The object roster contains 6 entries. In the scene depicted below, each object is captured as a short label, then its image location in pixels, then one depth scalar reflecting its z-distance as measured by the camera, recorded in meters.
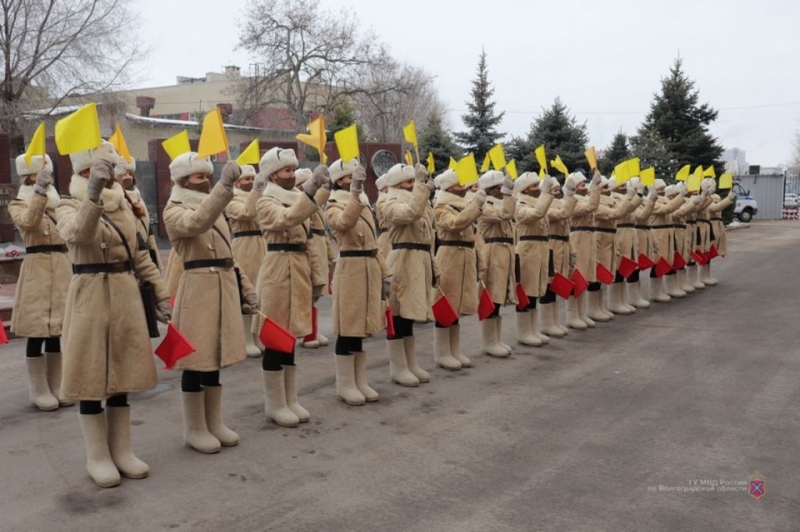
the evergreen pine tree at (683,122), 28.34
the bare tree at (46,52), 22.95
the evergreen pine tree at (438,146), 22.05
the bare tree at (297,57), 37.12
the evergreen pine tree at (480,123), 23.03
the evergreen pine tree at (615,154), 26.66
